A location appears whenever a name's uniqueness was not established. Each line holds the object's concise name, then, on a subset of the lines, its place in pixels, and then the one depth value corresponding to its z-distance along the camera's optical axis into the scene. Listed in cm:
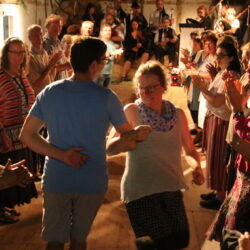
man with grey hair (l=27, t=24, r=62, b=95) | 471
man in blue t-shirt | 220
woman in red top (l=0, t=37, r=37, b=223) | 377
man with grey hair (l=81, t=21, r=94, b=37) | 704
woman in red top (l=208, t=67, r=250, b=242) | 260
